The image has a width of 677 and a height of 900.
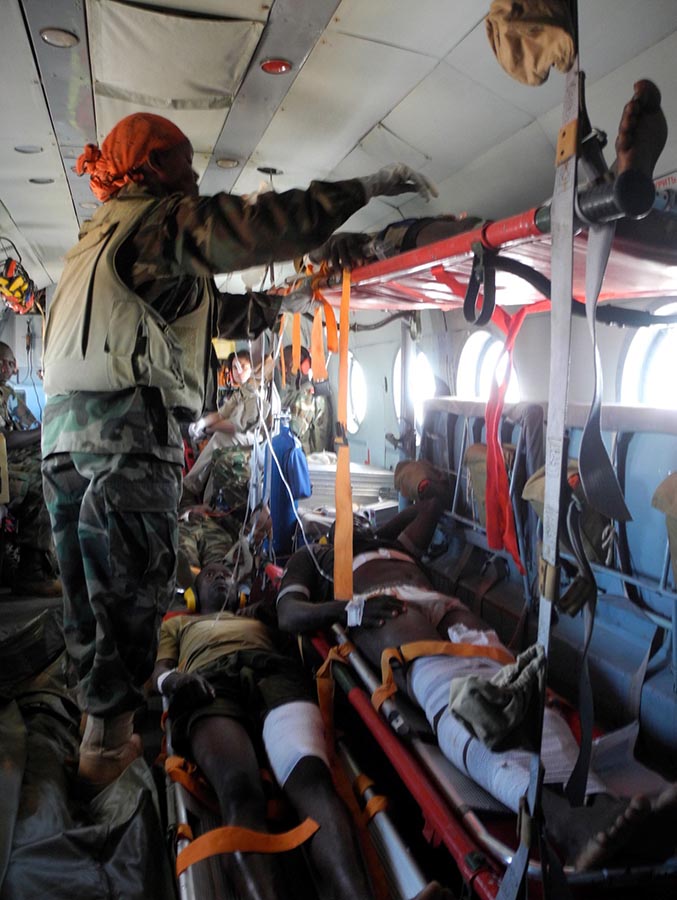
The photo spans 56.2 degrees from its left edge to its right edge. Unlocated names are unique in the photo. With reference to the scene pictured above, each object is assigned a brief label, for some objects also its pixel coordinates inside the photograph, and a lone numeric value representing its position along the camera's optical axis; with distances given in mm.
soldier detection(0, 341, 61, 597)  5574
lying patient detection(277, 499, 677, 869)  1486
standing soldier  2346
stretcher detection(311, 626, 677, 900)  1551
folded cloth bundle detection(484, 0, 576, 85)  1242
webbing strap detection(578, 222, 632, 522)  1286
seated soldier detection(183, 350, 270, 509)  6730
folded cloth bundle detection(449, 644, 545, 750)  1277
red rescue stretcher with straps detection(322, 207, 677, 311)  1911
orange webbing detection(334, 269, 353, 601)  2338
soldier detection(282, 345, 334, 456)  7796
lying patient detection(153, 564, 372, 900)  1872
